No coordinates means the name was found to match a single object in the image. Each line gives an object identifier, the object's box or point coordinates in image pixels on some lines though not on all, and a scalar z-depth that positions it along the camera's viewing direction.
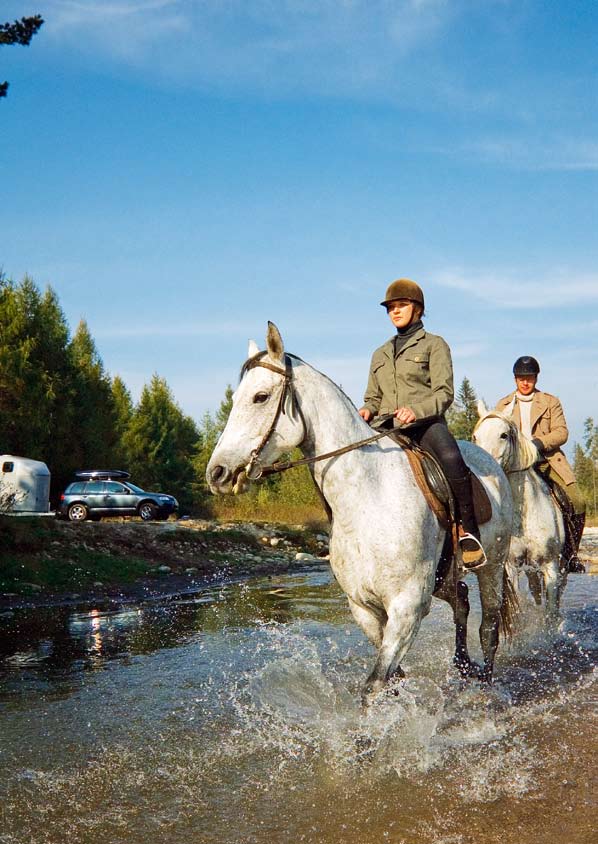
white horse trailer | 30.88
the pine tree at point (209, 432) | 60.22
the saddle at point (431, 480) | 5.34
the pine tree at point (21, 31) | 14.84
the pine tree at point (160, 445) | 51.38
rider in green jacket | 5.62
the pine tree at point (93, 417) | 38.62
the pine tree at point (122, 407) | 46.32
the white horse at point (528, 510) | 7.58
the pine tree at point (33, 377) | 35.16
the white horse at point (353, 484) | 4.77
